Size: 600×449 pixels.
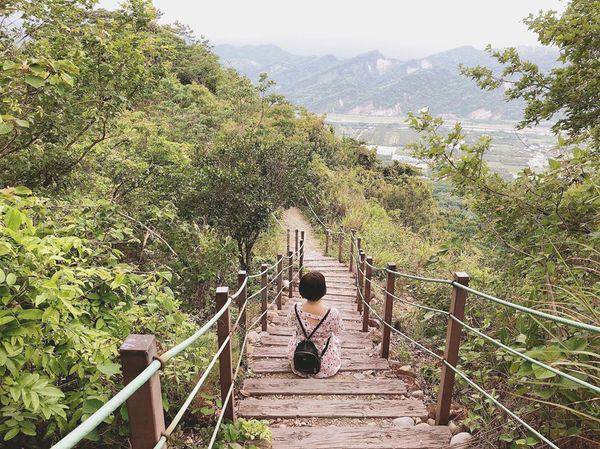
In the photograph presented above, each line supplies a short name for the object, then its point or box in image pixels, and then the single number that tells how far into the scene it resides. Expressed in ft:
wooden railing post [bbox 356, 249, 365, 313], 22.24
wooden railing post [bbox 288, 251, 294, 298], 25.94
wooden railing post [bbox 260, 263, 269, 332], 16.75
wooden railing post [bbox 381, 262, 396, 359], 14.73
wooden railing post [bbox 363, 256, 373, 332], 19.06
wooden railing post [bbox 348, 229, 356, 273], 36.91
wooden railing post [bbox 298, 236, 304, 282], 33.14
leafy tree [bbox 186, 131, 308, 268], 27.09
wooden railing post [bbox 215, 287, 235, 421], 9.02
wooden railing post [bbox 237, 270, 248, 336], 12.19
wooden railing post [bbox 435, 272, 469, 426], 9.38
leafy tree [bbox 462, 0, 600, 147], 12.92
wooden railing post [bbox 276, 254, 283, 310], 23.15
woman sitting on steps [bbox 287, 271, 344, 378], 13.05
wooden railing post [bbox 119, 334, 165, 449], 4.07
